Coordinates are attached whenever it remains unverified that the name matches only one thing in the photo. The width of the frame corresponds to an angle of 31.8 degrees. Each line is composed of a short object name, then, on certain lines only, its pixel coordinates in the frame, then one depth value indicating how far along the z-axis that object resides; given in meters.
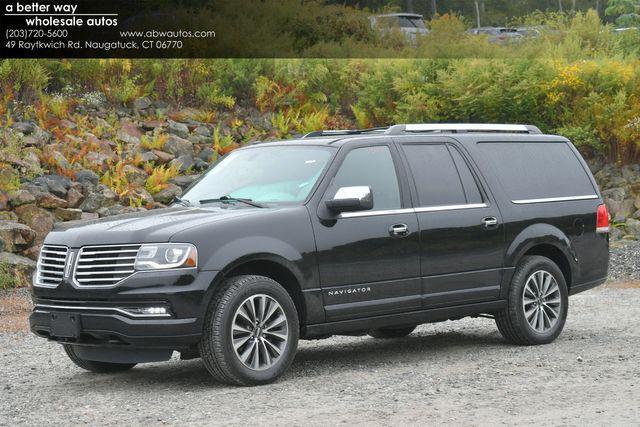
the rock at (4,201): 16.39
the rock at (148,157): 19.00
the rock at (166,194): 18.14
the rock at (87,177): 17.75
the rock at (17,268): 15.00
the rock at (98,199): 17.19
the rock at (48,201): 16.69
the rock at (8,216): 16.17
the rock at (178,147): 19.64
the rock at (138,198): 17.64
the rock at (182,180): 18.72
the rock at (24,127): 18.50
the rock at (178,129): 20.17
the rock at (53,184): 17.08
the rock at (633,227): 20.54
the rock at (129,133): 19.50
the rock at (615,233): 20.33
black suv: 8.13
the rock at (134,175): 18.38
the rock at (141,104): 20.48
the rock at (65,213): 16.72
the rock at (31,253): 15.84
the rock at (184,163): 19.09
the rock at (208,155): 19.67
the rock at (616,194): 21.30
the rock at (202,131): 20.42
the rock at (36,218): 16.31
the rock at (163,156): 19.23
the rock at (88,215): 16.92
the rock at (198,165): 19.34
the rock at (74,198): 17.09
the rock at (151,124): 20.09
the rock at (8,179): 16.73
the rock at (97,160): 18.28
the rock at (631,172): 21.65
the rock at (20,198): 16.52
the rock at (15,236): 15.67
